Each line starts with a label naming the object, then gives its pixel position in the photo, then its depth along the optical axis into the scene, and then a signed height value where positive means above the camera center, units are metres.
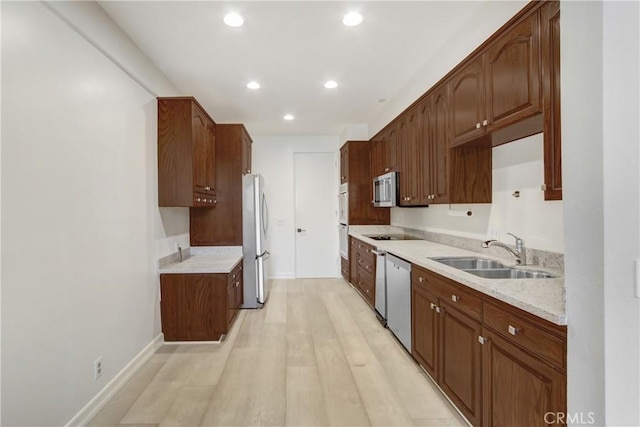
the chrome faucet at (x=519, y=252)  2.14 -0.30
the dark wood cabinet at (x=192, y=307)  3.08 -0.95
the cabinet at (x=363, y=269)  3.92 -0.83
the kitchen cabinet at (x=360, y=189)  5.07 +0.37
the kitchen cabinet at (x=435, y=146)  2.69 +0.60
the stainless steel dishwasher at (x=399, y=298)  2.68 -0.83
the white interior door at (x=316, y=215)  6.05 -0.07
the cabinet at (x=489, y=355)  1.22 -0.74
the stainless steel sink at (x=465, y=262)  2.47 -0.43
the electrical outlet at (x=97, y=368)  2.06 -1.05
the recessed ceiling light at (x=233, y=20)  2.30 +1.48
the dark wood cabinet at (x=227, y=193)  4.11 +0.26
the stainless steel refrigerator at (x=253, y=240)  4.12 -0.37
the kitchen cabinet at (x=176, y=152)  3.08 +0.62
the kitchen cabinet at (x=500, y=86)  1.68 +0.81
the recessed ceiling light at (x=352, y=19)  2.32 +1.49
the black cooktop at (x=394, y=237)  4.22 -0.37
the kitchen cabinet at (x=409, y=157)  3.29 +0.61
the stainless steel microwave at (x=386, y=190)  3.86 +0.29
